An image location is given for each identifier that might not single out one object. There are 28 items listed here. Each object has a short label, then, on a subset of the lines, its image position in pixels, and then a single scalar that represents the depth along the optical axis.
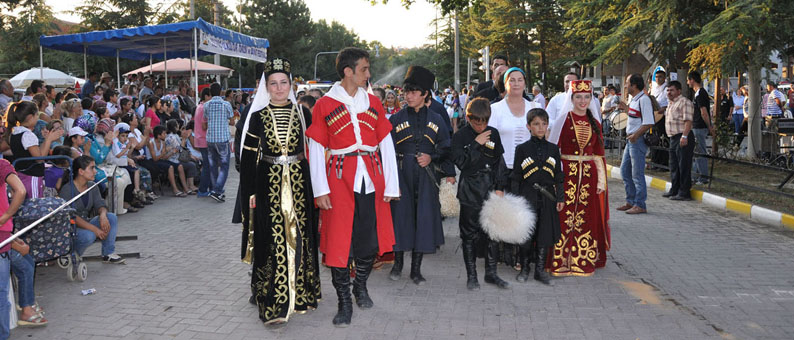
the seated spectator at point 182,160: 12.65
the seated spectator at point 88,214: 6.77
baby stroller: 5.53
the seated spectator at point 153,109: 13.39
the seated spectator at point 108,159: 10.10
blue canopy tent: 16.27
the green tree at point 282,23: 62.43
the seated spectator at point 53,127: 8.65
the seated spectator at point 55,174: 7.85
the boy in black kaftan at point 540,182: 6.35
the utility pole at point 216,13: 33.25
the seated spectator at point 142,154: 11.74
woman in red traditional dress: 6.70
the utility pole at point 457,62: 39.47
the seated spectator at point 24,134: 7.92
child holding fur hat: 6.09
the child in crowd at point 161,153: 12.12
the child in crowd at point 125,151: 10.69
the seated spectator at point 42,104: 10.49
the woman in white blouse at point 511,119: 6.80
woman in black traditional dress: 5.11
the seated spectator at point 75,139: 9.47
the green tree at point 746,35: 11.05
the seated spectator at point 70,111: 10.54
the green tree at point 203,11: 59.78
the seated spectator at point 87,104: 11.68
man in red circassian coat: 5.13
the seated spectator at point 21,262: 5.05
